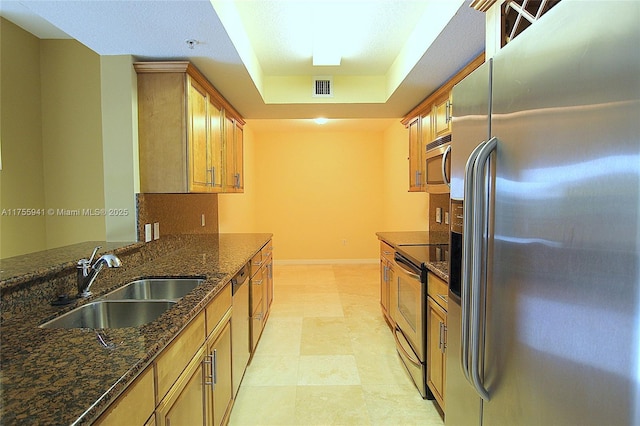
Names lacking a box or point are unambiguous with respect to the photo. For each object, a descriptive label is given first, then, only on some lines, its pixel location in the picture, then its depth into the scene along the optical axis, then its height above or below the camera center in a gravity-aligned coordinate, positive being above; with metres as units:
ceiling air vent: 3.23 +1.14
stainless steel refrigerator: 0.57 -0.05
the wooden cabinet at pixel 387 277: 3.06 -0.73
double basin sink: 1.40 -0.49
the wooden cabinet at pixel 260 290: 2.71 -0.81
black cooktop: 2.23 -0.38
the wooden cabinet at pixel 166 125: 2.34 +0.56
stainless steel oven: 2.17 -0.85
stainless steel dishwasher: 2.08 -0.84
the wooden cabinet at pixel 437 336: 1.87 -0.79
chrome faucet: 1.55 -0.33
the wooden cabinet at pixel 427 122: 2.58 +0.74
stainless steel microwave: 2.40 +0.29
